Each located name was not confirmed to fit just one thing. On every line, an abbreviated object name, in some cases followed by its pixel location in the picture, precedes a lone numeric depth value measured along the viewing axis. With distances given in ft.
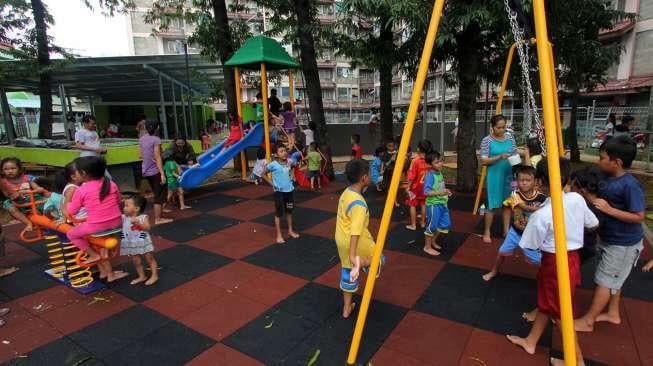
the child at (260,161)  26.58
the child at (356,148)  28.82
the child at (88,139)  22.30
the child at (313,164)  28.50
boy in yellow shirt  9.35
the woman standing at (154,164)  20.48
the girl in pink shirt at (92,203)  11.88
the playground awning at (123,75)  43.96
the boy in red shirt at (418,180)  17.37
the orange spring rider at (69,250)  12.10
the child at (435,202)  14.85
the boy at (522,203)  11.99
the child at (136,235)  13.10
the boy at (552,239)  8.30
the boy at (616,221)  8.92
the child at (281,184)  17.19
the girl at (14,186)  14.88
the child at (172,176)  23.59
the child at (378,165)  24.43
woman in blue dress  15.76
